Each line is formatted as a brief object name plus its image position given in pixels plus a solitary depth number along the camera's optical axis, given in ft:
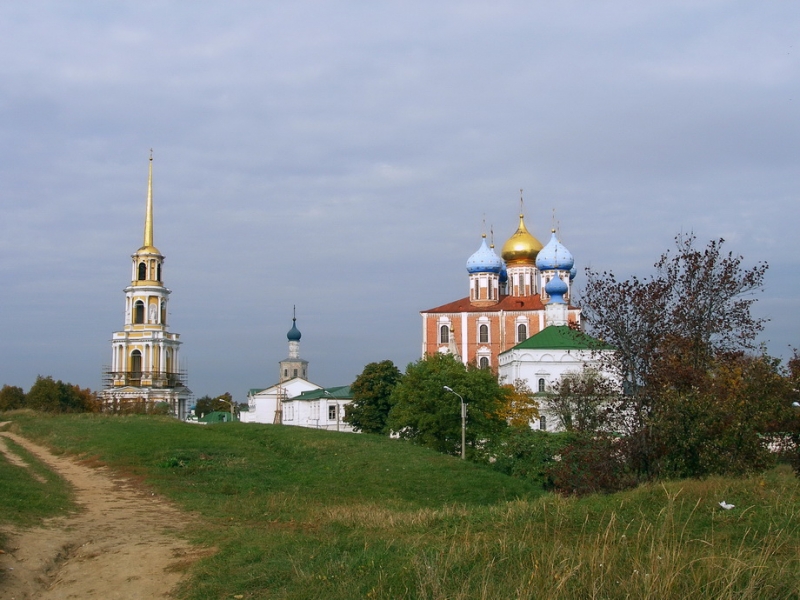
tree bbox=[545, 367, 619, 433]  59.36
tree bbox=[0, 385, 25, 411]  207.72
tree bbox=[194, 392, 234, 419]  358.02
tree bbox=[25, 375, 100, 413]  193.67
